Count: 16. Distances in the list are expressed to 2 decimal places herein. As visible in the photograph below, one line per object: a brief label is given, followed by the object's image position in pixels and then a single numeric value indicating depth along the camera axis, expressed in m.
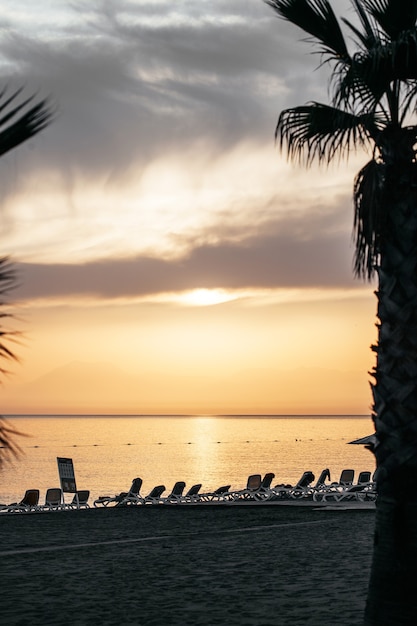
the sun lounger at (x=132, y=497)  32.94
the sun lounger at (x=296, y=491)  31.73
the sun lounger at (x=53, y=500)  31.14
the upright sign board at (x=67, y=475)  32.25
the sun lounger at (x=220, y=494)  32.72
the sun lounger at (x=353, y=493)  28.97
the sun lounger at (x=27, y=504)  30.84
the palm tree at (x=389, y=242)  7.87
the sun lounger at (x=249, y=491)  32.09
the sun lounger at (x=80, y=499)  31.66
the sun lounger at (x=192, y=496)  33.34
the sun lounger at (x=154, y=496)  32.94
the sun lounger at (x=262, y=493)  31.94
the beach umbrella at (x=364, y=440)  25.77
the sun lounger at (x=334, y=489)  29.34
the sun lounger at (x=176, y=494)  33.12
